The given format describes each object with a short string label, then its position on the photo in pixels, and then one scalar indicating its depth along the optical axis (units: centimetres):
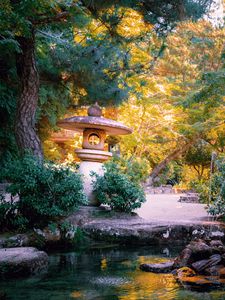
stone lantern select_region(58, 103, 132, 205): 809
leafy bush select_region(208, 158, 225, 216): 796
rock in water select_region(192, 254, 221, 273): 456
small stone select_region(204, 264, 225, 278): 447
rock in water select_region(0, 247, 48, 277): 425
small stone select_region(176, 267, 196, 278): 445
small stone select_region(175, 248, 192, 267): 471
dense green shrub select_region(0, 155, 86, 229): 597
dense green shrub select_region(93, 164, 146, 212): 763
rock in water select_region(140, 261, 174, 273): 470
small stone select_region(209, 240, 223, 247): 541
